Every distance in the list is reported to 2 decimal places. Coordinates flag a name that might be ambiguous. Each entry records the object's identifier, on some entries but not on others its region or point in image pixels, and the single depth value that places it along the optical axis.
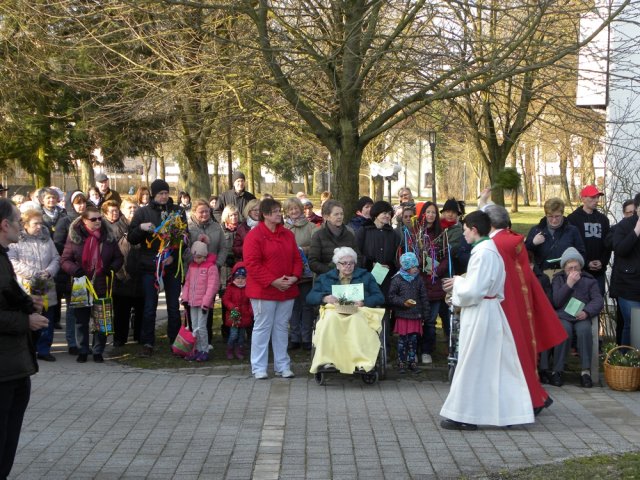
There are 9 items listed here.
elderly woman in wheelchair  10.19
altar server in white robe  8.27
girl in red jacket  11.64
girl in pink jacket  11.62
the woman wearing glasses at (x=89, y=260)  11.59
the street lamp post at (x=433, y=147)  26.28
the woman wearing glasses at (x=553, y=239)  11.59
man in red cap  12.32
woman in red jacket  10.70
